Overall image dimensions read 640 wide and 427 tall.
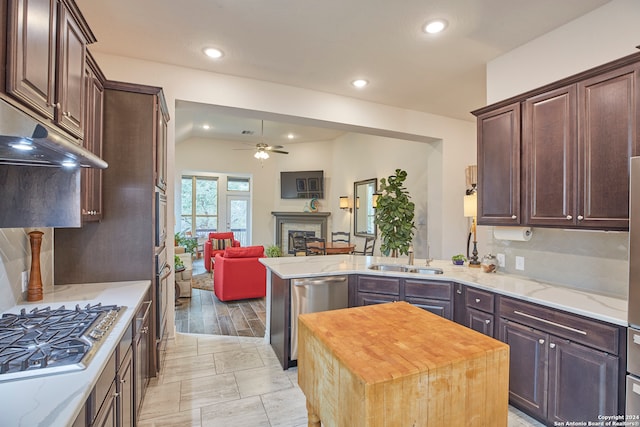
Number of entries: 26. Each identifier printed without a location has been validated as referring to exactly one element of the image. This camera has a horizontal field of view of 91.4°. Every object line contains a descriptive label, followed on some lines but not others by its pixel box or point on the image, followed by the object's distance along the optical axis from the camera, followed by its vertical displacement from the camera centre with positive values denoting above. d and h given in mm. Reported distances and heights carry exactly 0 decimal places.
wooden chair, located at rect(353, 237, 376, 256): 6753 -641
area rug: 6160 -1412
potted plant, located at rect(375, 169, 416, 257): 4859 -8
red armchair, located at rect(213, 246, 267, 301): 5035 -969
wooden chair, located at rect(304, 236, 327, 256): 6827 -697
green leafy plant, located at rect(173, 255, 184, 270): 4934 -764
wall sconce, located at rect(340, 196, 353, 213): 7835 +329
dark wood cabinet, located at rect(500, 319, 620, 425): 1795 -1011
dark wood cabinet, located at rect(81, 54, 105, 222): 2008 +536
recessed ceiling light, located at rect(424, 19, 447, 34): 2572 +1608
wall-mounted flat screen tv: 8930 +907
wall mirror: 6898 +204
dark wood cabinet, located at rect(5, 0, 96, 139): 1113 +667
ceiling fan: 6992 +1477
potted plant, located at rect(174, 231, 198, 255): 7717 -745
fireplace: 8820 -278
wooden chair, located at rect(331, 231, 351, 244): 7879 -542
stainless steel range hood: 959 +245
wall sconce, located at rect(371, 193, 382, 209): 5982 +351
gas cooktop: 1117 -534
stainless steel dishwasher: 2941 -770
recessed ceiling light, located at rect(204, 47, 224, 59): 3057 +1625
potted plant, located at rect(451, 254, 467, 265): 3432 -474
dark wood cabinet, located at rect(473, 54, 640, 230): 1975 +494
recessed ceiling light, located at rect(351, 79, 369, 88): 3745 +1621
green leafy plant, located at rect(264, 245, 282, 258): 6109 -717
